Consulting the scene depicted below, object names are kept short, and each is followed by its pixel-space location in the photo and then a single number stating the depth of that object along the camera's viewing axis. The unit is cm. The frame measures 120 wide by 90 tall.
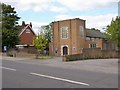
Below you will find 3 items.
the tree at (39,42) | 1962
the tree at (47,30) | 3325
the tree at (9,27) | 2099
